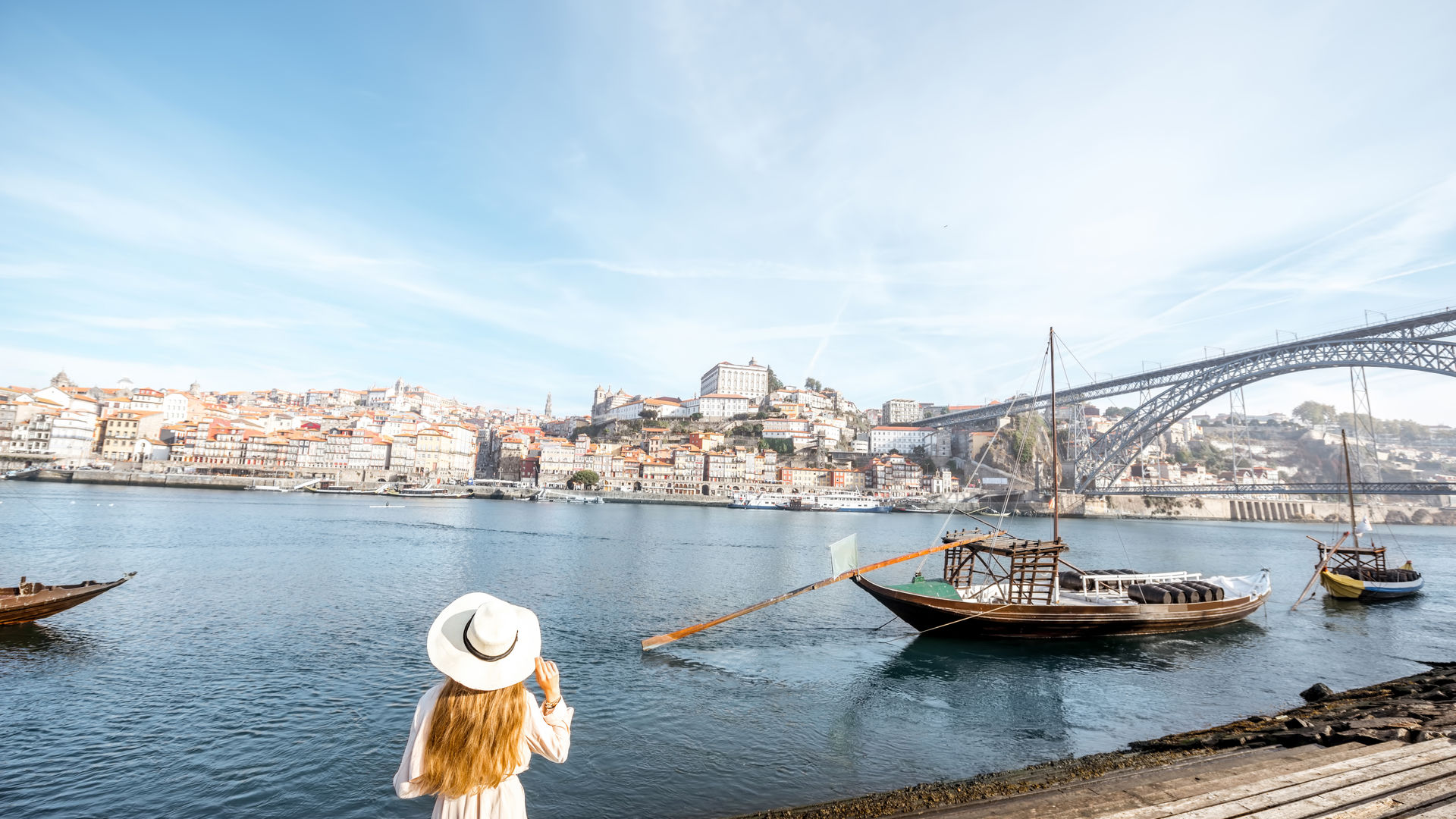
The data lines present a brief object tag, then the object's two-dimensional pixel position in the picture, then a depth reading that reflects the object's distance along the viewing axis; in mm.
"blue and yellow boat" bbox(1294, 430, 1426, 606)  23047
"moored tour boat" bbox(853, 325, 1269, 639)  14797
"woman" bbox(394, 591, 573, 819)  2264
